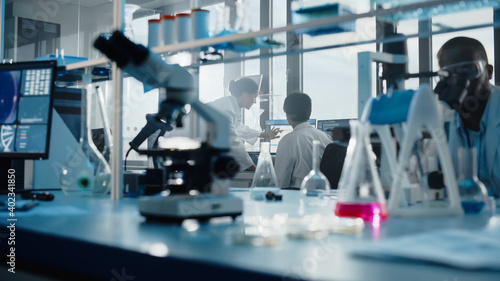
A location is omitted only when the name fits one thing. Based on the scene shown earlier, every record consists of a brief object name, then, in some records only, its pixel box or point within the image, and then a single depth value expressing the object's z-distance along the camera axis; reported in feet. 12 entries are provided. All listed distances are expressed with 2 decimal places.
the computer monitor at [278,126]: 15.80
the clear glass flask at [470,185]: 3.85
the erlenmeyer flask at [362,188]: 3.42
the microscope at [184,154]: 3.30
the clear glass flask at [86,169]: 5.74
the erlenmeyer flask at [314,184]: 5.66
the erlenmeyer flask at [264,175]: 5.59
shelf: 3.70
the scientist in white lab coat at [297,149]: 10.86
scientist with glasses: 6.35
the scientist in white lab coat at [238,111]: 13.23
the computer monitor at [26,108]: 5.72
